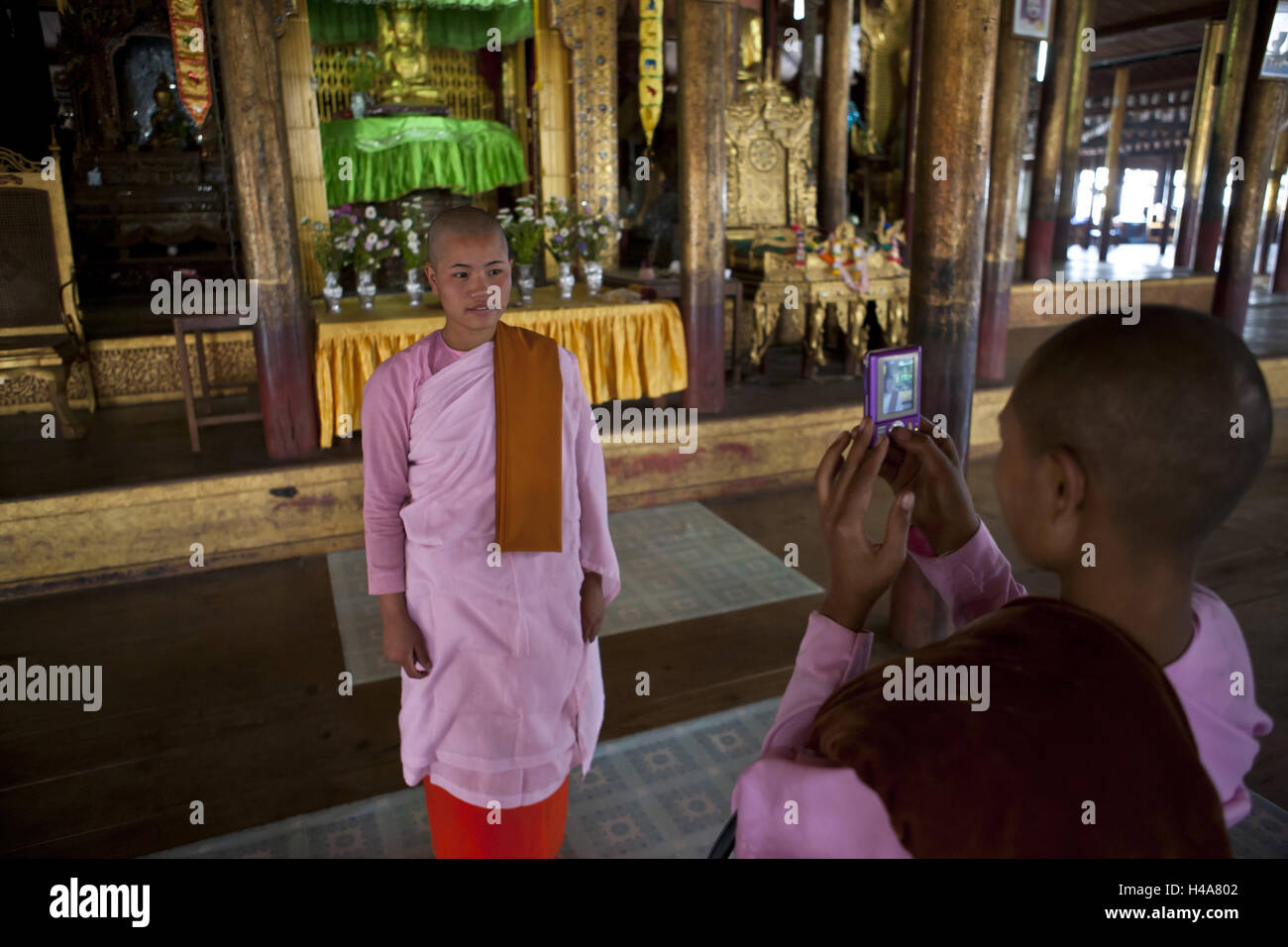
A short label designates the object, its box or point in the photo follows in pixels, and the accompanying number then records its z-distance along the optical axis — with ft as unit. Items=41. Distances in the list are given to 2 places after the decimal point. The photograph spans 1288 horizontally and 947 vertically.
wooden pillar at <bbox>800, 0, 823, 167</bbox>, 32.42
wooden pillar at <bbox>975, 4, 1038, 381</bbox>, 19.58
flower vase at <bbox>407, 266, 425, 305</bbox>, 17.15
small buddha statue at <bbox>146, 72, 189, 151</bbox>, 27.35
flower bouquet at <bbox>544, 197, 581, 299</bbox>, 18.15
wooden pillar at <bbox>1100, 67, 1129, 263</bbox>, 47.85
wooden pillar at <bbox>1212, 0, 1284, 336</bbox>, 21.48
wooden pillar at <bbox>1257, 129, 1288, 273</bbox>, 42.63
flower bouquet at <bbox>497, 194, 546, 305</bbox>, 17.52
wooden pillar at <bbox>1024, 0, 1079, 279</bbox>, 31.94
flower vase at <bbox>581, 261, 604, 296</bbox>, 18.19
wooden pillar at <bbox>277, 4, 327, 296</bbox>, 20.06
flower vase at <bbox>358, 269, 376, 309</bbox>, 16.61
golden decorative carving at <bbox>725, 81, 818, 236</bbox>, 25.32
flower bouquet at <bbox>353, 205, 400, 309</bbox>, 16.49
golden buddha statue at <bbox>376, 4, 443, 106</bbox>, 24.21
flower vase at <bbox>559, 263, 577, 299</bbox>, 18.04
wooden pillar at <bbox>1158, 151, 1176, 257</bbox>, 57.67
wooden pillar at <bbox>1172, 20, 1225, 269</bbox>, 36.65
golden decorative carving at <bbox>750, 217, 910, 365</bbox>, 20.54
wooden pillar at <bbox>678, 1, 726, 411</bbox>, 15.71
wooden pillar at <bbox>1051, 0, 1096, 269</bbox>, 33.35
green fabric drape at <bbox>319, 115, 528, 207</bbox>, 22.90
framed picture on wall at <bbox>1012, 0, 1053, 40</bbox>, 17.26
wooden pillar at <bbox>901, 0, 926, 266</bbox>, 29.22
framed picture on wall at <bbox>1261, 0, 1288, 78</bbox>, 19.89
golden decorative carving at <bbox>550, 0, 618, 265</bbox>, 22.85
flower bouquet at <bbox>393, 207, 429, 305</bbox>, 16.83
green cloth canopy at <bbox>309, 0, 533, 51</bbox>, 24.23
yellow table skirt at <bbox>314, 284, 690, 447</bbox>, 14.99
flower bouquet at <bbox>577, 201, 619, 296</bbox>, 18.25
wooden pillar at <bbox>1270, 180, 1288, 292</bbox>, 38.11
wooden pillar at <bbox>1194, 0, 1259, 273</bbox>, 28.55
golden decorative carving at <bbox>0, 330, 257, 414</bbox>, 18.35
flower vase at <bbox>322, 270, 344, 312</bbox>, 16.51
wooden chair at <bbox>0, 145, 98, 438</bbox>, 17.49
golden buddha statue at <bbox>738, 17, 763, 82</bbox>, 30.32
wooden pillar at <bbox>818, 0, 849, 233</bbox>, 26.40
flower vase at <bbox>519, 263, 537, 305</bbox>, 17.43
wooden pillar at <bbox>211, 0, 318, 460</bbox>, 13.07
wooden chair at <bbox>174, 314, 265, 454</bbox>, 14.60
